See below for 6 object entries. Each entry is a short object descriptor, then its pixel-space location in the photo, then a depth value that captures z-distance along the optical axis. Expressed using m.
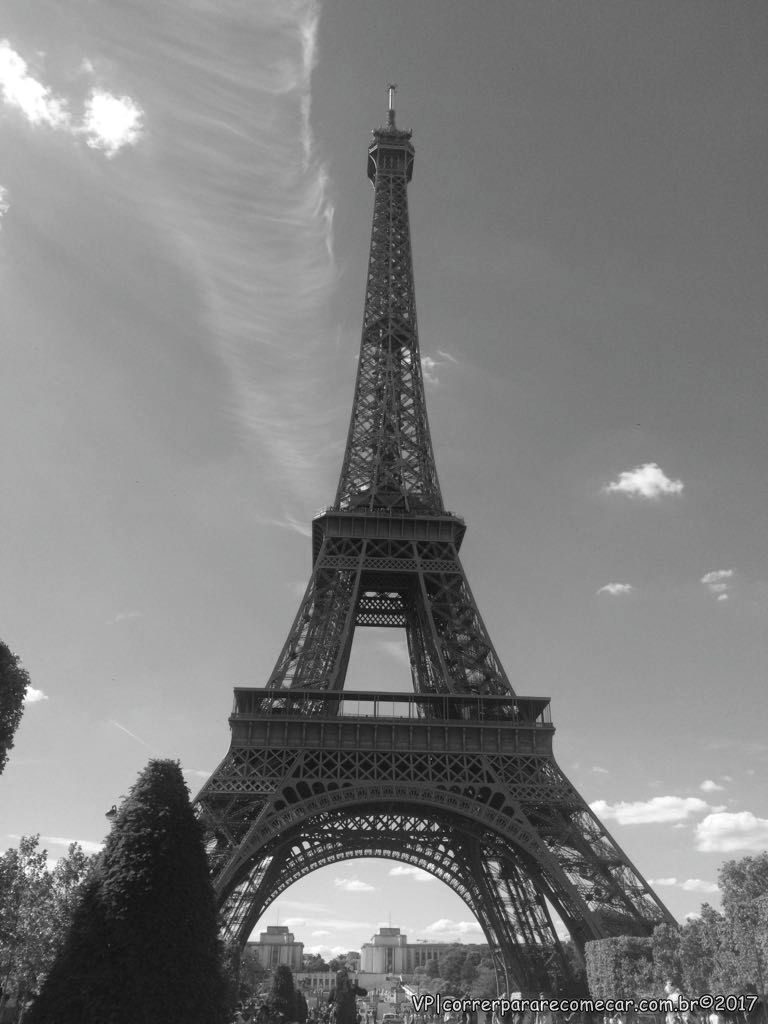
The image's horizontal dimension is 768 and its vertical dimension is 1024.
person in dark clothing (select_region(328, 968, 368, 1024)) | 62.40
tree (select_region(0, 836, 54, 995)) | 35.62
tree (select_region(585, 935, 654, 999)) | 36.38
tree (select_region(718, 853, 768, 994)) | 34.53
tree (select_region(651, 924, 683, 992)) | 35.97
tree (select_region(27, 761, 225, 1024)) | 21.48
